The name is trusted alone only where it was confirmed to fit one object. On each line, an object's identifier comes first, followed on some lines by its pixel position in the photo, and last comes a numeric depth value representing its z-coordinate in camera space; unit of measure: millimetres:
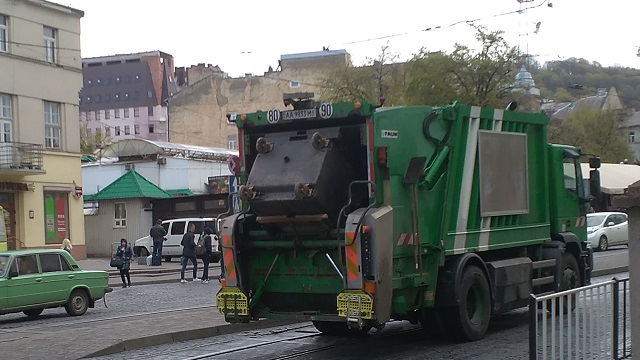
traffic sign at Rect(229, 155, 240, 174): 12023
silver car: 34625
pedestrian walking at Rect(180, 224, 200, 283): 25266
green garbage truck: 10531
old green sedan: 16516
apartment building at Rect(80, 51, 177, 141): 110312
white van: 35281
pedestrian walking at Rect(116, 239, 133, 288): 23000
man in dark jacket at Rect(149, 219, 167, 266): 30812
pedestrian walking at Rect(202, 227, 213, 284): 25281
